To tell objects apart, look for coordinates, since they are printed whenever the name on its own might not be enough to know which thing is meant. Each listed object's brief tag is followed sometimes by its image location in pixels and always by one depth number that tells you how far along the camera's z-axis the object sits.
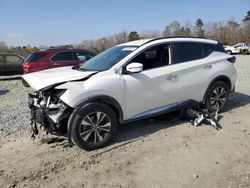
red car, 8.22
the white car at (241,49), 25.22
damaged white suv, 3.20
